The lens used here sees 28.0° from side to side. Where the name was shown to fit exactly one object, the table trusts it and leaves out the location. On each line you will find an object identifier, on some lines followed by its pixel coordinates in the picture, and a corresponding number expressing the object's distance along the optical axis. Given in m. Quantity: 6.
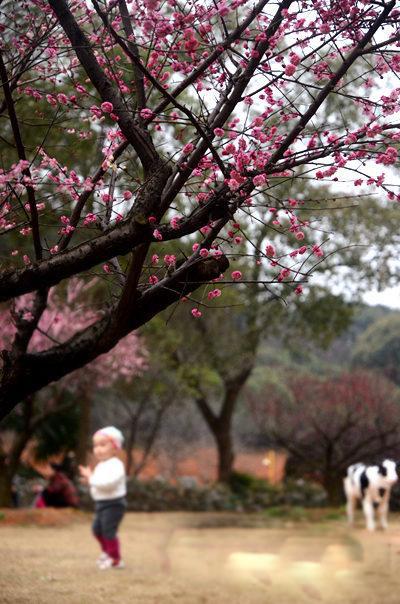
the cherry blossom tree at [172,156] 4.03
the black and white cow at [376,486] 12.53
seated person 15.10
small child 8.27
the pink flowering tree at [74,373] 15.00
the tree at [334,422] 18.70
